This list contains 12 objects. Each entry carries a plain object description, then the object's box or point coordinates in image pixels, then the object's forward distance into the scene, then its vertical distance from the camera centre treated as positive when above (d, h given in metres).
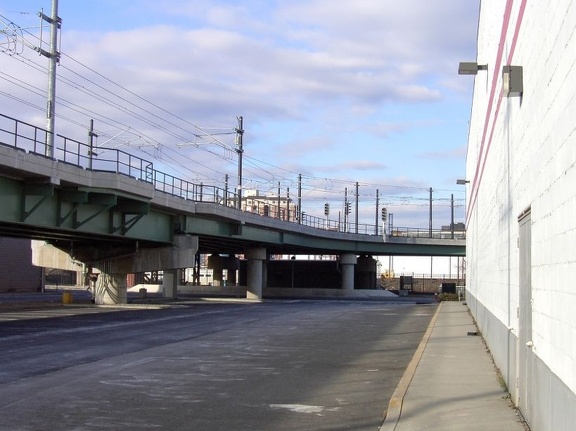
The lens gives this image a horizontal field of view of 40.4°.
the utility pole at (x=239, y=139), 63.53 +10.84
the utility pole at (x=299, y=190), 90.00 +9.71
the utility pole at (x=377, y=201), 101.36 +10.27
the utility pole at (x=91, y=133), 55.84 +9.74
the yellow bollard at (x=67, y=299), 49.83 -2.15
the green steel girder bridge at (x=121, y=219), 29.38 +2.63
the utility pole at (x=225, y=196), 56.53 +5.27
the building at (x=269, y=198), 158.52 +15.79
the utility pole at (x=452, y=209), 94.81 +9.21
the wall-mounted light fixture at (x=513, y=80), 9.12 +2.27
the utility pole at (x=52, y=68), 32.77 +8.84
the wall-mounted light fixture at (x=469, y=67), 16.52 +4.35
